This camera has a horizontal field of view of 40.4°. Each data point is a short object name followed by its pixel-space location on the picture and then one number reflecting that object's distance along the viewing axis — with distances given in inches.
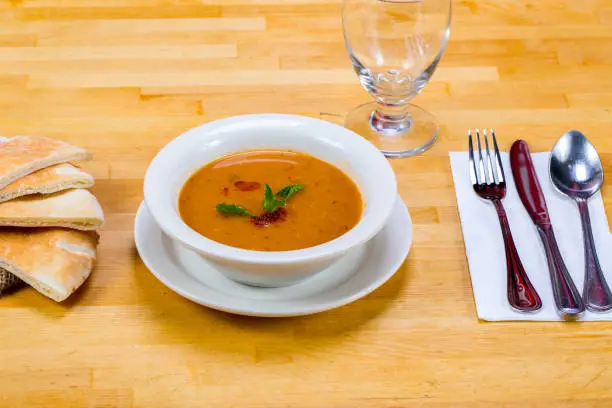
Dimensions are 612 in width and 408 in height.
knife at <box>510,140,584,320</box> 56.4
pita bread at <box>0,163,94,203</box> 56.8
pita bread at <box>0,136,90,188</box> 57.4
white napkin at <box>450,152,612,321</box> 57.3
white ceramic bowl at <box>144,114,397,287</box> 51.7
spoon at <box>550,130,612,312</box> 61.2
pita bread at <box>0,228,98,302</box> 54.7
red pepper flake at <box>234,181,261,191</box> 58.9
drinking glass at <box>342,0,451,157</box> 70.7
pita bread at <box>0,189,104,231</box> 55.8
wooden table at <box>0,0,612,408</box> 52.1
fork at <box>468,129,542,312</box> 57.1
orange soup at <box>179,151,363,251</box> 55.1
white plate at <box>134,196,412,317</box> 53.1
